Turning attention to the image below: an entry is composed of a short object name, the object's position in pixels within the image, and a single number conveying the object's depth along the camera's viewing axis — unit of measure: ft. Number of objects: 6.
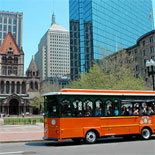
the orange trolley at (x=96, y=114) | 42.29
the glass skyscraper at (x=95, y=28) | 231.30
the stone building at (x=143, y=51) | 196.24
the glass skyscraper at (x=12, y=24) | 618.03
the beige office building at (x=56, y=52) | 585.63
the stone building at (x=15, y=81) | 271.90
